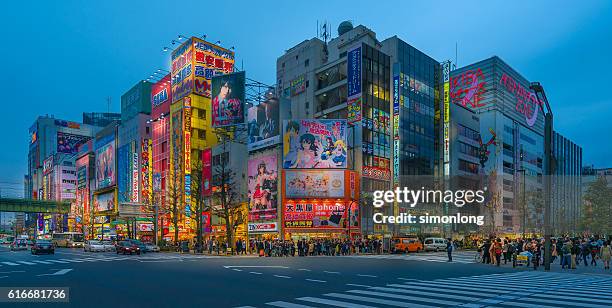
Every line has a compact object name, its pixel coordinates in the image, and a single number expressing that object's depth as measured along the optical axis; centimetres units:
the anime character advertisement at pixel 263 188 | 5656
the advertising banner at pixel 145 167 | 8281
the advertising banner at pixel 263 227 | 5456
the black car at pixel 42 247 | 4156
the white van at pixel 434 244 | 5006
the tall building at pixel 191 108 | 7225
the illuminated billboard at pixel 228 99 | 6425
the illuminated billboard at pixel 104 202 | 9576
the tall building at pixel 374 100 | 6044
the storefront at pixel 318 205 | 5375
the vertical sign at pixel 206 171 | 6869
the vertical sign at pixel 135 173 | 8500
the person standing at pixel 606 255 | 2605
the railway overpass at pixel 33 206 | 8988
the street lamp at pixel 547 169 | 2508
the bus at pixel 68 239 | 6571
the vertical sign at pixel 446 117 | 6931
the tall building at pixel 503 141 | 8150
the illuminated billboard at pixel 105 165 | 9656
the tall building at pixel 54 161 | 13625
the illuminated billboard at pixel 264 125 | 5942
